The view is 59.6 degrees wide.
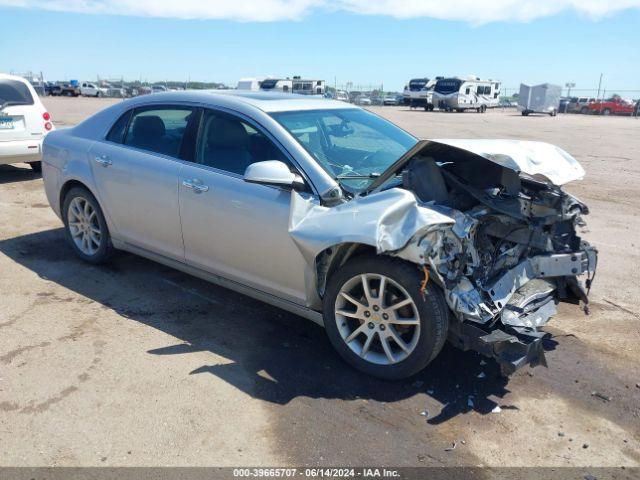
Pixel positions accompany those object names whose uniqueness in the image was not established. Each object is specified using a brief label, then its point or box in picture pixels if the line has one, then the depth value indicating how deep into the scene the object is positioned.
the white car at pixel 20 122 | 8.98
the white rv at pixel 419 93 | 45.97
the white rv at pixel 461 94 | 44.69
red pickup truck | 50.12
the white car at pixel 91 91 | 58.53
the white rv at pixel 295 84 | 37.78
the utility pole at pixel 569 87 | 58.78
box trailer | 45.91
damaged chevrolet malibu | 3.36
